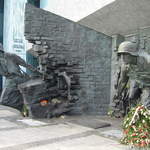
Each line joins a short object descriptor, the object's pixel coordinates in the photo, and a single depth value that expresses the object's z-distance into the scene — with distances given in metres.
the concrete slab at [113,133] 5.53
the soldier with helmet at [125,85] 5.88
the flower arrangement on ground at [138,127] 4.06
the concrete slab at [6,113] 8.38
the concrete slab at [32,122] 6.67
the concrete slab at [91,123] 6.51
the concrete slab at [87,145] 4.59
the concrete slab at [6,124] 6.44
